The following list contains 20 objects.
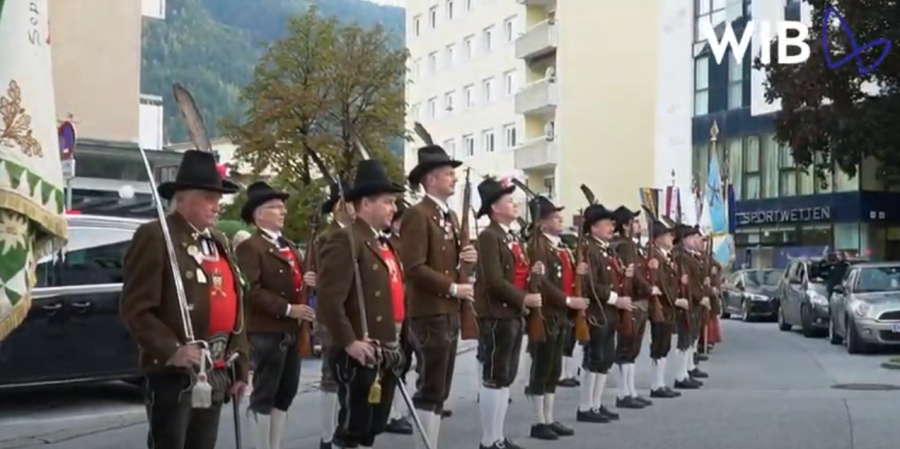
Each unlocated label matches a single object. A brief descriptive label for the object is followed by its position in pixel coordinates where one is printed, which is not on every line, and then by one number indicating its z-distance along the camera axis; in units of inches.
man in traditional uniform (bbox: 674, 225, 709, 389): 591.8
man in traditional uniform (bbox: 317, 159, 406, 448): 270.4
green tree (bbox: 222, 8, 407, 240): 1020.5
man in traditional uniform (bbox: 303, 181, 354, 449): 365.4
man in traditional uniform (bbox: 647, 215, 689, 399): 535.2
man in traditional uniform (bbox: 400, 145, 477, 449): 315.9
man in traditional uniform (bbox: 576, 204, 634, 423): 447.2
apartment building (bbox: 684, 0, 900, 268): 1544.0
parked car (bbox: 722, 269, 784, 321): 1239.1
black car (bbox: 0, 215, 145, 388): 440.1
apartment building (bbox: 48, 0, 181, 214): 1062.4
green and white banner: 154.9
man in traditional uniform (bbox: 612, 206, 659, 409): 491.8
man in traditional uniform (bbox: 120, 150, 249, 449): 218.4
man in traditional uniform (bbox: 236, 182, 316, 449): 330.0
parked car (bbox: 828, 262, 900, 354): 780.6
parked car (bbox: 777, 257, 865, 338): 951.0
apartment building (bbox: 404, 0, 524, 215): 2196.1
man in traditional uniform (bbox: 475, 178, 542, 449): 362.3
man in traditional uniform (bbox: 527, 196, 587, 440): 399.5
